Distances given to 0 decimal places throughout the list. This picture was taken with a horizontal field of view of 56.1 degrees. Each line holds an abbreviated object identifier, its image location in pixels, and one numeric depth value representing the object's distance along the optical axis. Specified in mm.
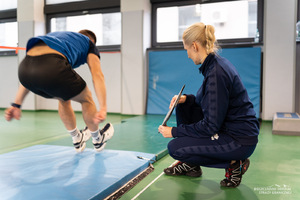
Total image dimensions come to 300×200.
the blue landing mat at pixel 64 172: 1560
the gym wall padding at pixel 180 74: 4836
